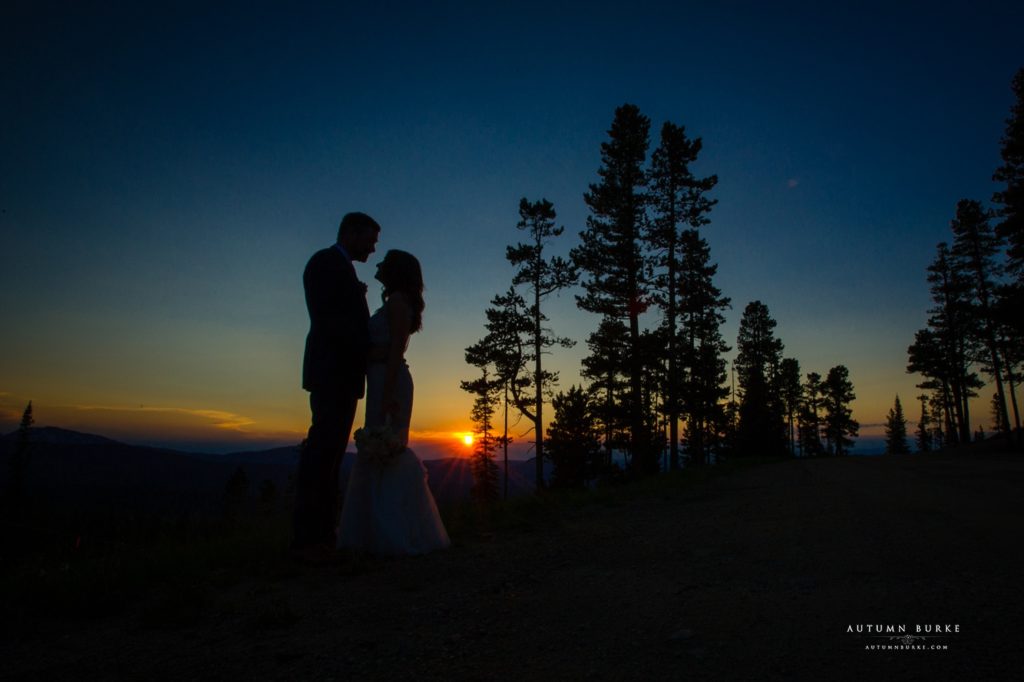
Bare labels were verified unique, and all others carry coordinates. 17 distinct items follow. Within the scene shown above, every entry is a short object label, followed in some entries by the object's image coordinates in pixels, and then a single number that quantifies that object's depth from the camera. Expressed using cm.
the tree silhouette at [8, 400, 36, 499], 5550
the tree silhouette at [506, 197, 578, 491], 2620
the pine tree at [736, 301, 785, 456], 4441
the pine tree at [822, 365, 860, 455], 6194
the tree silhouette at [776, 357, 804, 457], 5987
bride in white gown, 487
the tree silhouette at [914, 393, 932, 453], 8472
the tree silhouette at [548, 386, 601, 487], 4053
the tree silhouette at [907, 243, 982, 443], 3428
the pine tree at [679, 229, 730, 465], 2945
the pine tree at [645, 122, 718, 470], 2381
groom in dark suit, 460
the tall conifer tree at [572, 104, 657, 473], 2267
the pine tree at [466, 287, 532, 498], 2606
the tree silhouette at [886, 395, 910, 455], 7950
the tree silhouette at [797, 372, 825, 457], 6378
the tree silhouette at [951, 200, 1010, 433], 3103
